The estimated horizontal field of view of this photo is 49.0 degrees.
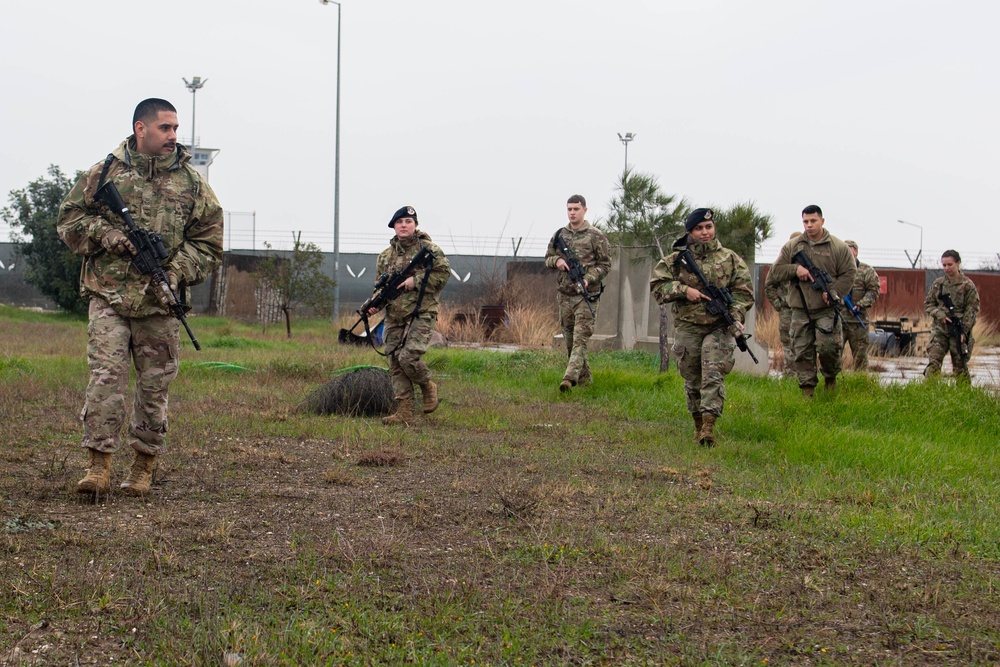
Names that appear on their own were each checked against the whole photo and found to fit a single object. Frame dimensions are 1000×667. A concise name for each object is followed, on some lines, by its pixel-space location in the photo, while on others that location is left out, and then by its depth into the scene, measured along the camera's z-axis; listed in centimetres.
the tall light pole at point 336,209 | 2738
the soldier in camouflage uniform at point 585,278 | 1113
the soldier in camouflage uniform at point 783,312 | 1090
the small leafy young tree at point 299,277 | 2303
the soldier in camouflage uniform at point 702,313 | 820
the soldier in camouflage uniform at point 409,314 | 921
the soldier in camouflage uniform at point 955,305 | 1375
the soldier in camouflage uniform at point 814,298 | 996
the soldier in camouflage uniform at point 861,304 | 1298
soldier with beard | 555
